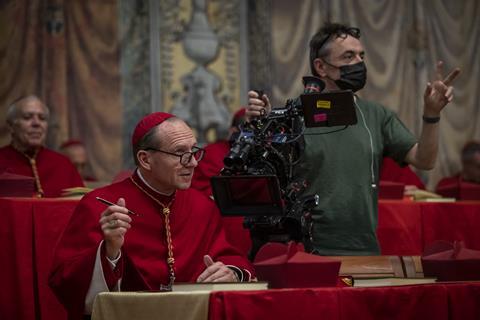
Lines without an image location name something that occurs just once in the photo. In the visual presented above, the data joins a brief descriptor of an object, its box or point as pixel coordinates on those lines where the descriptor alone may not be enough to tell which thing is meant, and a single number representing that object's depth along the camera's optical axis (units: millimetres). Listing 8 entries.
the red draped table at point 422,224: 11180
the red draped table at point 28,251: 9864
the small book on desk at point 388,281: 6549
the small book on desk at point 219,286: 6121
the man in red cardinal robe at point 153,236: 7297
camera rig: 7010
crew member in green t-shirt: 8534
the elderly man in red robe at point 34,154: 13459
